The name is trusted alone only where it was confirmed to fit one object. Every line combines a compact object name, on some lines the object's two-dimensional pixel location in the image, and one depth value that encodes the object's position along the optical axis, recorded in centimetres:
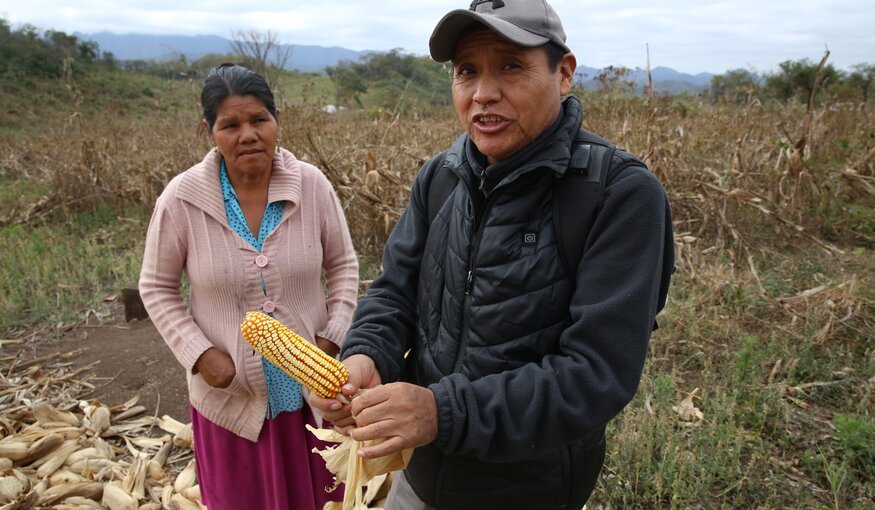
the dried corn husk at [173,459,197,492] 286
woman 203
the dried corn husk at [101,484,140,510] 265
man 108
